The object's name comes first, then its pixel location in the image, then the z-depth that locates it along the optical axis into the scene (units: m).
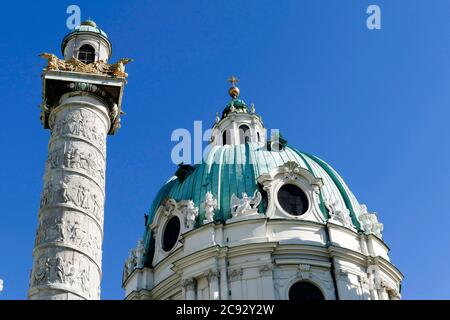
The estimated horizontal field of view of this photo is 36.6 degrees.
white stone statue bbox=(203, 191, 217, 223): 31.58
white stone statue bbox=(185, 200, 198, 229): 32.00
